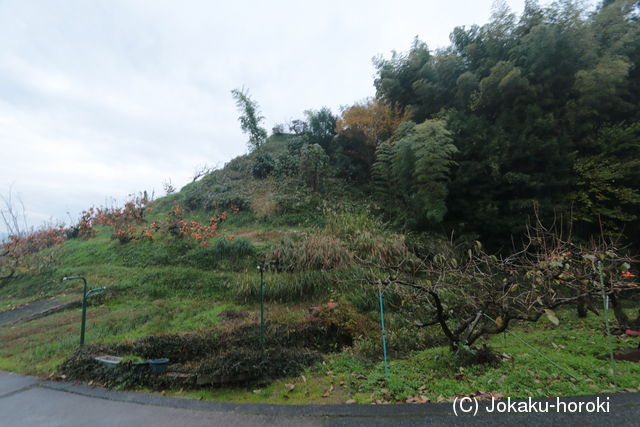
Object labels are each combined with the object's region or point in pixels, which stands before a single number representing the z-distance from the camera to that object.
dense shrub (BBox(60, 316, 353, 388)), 2.51
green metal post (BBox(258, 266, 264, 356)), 2.96
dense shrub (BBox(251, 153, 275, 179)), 10.92
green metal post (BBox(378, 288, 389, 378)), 2.40
